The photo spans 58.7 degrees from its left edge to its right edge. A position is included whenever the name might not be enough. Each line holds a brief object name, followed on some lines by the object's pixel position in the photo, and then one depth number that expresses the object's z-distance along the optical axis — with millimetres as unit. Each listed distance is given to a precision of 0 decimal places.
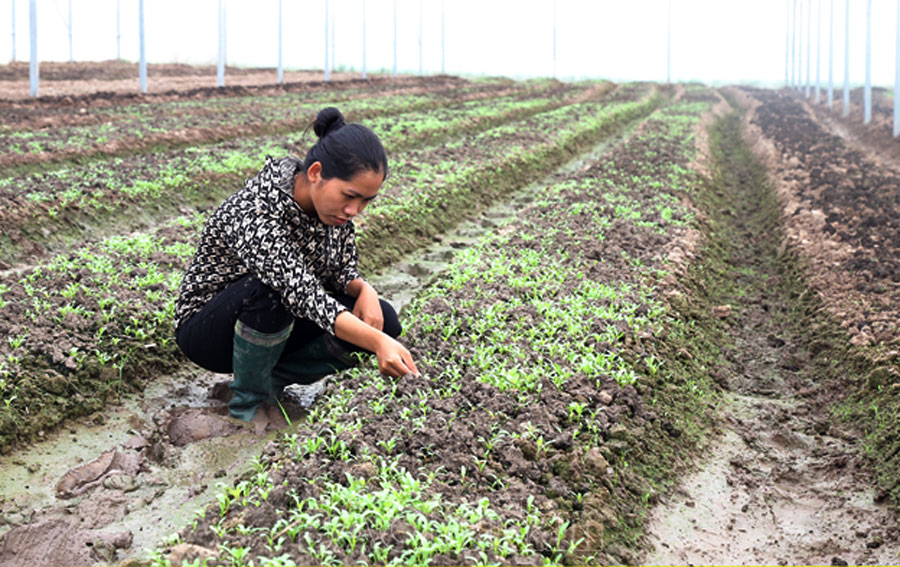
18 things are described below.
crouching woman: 3938
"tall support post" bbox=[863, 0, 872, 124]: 24375
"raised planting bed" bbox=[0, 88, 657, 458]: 4754
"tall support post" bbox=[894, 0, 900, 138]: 20355
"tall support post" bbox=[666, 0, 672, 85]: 56762
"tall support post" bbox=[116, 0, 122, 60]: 41375
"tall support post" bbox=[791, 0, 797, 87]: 51000
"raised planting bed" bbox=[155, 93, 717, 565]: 3145
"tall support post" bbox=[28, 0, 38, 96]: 19703
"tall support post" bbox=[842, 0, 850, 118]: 28391
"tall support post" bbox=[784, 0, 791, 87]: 56969
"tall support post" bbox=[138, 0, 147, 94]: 22688
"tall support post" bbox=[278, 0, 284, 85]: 32819
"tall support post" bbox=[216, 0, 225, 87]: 26516
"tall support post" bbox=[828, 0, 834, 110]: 33344
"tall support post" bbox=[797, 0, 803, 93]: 48812
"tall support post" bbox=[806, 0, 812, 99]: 43700
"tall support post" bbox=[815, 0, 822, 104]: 40134
